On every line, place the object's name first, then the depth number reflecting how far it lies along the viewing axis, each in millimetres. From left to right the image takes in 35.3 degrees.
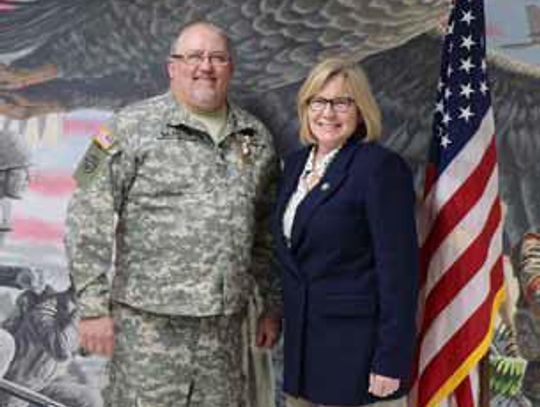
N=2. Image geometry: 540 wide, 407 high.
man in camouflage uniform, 2271
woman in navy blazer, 2021
